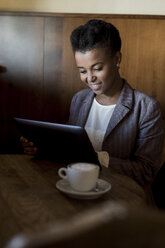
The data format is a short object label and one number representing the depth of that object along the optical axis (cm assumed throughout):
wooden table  83
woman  160
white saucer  97
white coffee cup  96
